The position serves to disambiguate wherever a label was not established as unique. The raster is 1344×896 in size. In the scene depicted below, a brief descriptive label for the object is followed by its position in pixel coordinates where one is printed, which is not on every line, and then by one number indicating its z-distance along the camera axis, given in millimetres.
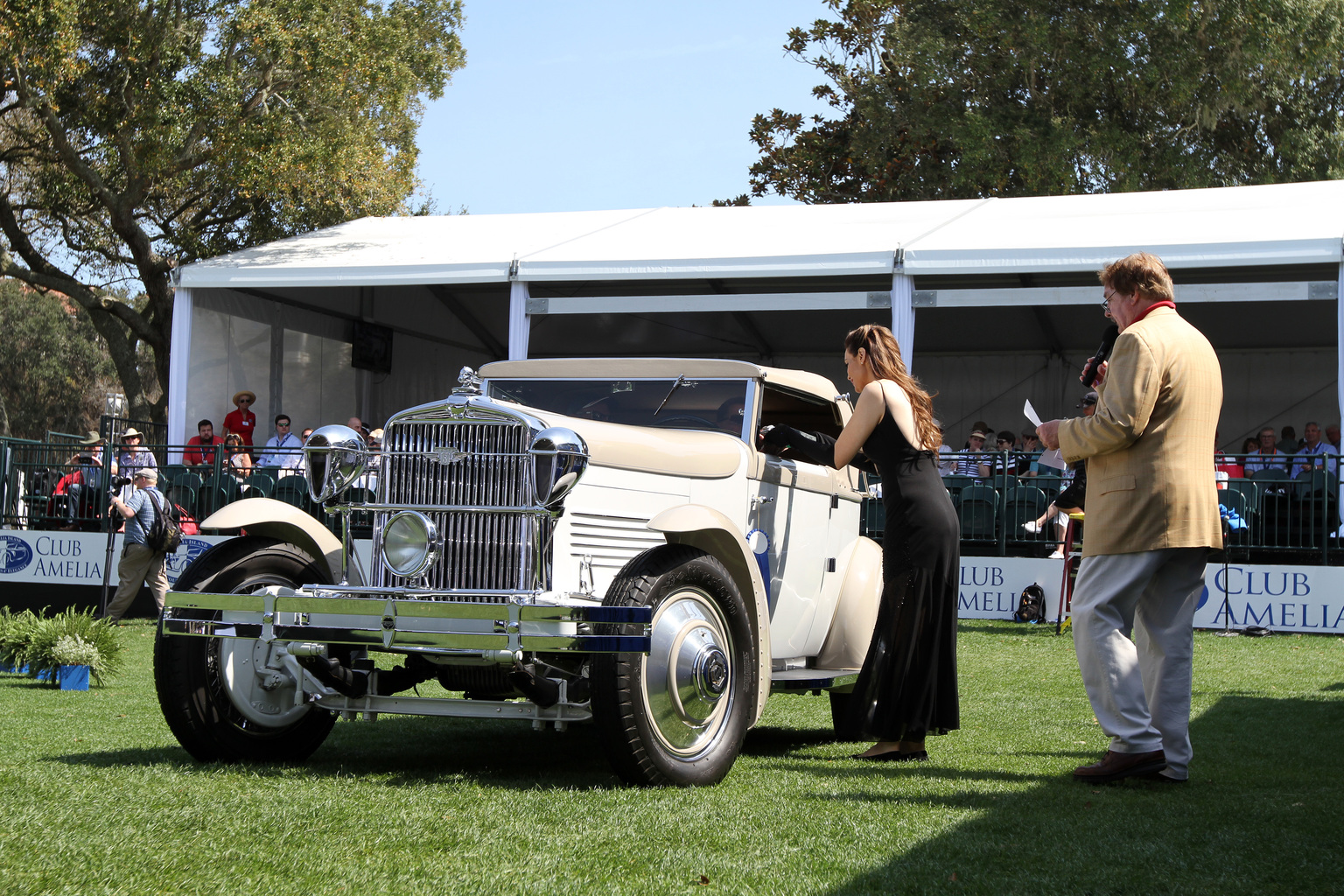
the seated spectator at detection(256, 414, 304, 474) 13888
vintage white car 4477
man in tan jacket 4555
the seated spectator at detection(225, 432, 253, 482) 14336
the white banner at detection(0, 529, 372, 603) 14625
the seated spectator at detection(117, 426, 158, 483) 14469
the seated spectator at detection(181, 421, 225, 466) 14888
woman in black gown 5301
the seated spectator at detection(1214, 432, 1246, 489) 12448
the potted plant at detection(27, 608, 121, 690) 8367
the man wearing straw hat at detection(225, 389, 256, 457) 16750
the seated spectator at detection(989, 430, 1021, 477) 13164
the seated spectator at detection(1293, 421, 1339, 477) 11938
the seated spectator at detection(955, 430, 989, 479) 13484
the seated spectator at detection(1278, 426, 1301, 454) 15383
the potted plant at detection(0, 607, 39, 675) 8477
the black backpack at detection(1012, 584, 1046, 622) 12148
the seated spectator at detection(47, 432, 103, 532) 14867
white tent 13844
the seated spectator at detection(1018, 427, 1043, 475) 13164
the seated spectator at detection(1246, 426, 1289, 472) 12109
